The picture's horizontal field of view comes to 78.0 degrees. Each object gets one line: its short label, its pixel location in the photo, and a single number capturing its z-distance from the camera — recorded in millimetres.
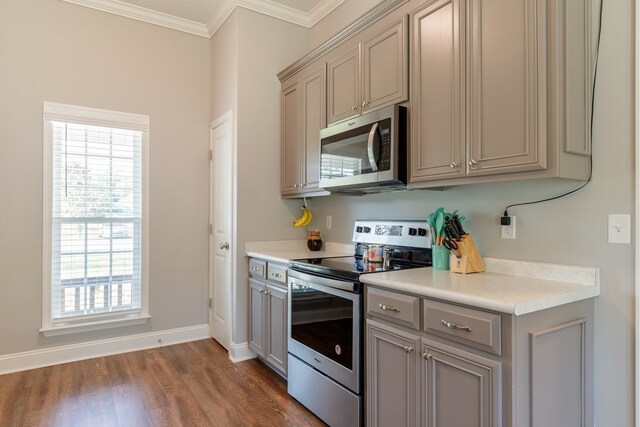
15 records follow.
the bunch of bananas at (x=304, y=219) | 3508
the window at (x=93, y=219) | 3172
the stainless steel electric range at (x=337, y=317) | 2041
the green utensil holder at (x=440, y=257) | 2146
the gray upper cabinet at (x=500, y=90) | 1556
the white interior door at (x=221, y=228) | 3430
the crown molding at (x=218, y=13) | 3340
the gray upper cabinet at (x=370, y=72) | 2211
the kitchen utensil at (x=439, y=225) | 2135
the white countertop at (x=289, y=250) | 2965
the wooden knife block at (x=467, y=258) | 2012
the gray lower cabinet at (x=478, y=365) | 1398
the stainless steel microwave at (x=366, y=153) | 2176
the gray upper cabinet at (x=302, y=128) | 2969
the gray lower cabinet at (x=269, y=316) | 2768
